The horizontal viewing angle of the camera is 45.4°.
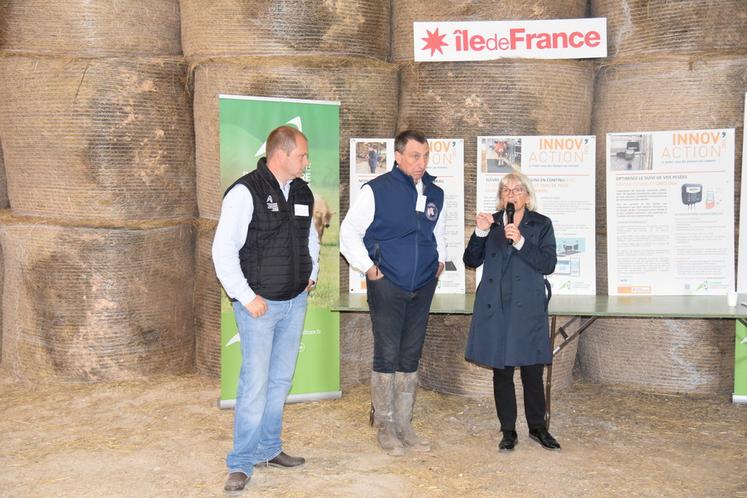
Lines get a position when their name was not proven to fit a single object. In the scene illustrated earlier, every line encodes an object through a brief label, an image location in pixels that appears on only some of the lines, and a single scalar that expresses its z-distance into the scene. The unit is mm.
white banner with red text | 5359
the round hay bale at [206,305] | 5930
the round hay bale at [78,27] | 5715
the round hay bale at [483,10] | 5410
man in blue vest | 4430
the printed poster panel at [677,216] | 5305
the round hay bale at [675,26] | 5359
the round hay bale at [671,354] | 5590
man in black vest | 3848
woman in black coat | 4422
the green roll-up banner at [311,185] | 5129
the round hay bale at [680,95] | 5418
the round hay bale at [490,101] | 5453
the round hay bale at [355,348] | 5840
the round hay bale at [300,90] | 5516
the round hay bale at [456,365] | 5613
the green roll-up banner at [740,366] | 5316
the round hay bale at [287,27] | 5488
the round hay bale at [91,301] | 5852
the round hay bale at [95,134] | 5711
